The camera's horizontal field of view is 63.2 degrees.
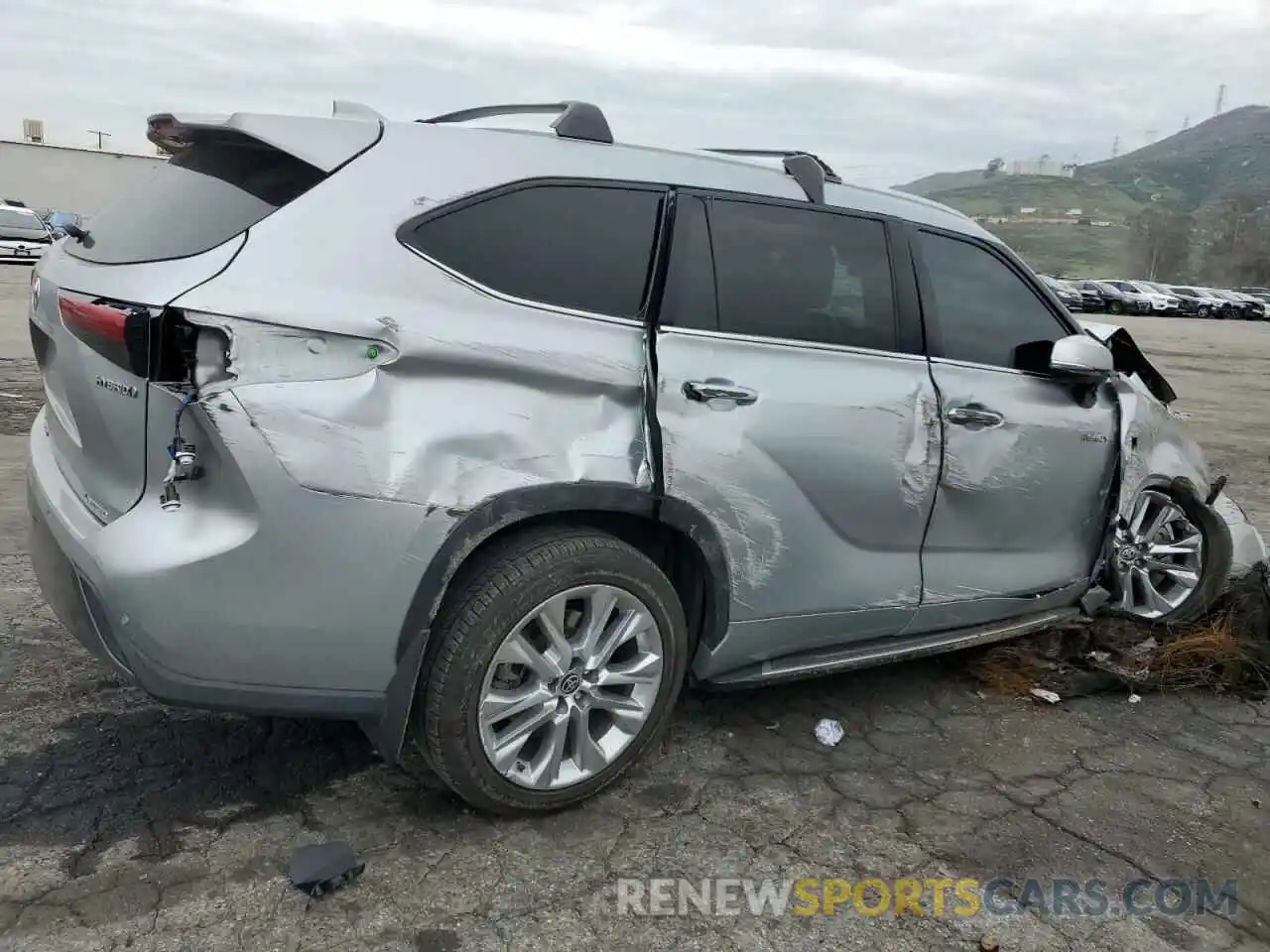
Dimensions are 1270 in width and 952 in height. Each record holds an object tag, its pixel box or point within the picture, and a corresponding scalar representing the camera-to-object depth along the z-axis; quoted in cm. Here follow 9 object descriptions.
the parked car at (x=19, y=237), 2736
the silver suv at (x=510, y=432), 233
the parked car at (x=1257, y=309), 4606
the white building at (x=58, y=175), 4844
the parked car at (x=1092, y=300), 4069
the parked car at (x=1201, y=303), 4426
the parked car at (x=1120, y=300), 4223
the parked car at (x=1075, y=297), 3459
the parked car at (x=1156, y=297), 4312
